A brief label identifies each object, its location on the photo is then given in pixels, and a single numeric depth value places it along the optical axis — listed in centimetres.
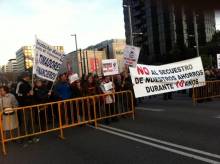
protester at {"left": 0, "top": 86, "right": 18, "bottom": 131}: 459
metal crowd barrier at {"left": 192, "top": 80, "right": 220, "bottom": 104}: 827
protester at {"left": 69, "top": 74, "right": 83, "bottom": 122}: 554
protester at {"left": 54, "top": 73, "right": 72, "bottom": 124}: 555
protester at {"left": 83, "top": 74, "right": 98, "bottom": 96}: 643
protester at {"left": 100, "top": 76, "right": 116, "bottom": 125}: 604
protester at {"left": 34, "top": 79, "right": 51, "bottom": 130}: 503
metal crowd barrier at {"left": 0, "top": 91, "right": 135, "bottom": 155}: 471
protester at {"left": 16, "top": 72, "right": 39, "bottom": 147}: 483
